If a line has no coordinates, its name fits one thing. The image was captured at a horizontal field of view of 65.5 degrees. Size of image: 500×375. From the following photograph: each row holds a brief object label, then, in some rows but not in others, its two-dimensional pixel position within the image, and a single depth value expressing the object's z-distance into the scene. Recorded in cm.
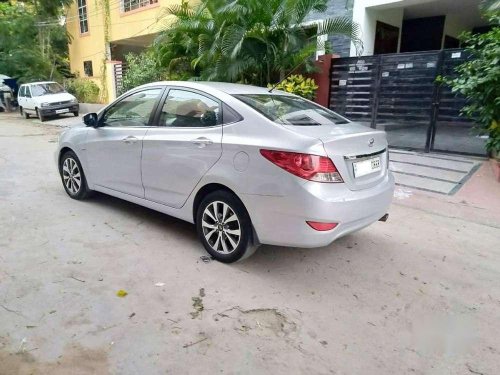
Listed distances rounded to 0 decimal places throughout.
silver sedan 294
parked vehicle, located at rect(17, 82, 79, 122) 1680
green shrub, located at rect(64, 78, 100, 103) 1977
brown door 995
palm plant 805
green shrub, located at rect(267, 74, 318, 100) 902
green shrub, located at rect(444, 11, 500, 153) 562
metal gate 740
